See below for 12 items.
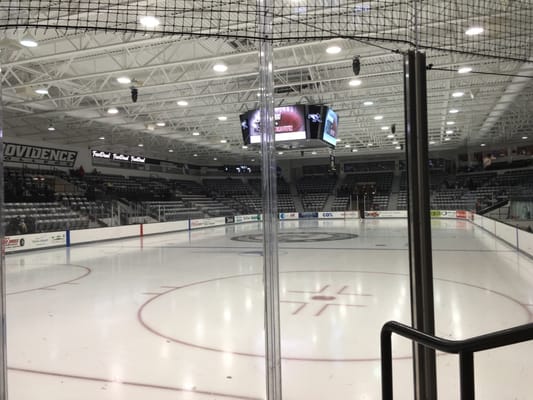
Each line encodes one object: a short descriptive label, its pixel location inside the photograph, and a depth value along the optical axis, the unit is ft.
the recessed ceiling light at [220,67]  34.40
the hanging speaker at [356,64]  31.24
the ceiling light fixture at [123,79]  37.47
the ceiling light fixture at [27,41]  27.14
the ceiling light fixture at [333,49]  30.14
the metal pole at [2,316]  7.84
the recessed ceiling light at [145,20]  23.34
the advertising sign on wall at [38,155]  64.00
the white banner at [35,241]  39.46
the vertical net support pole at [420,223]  7.09
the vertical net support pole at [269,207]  8.13
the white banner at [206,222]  71.26
